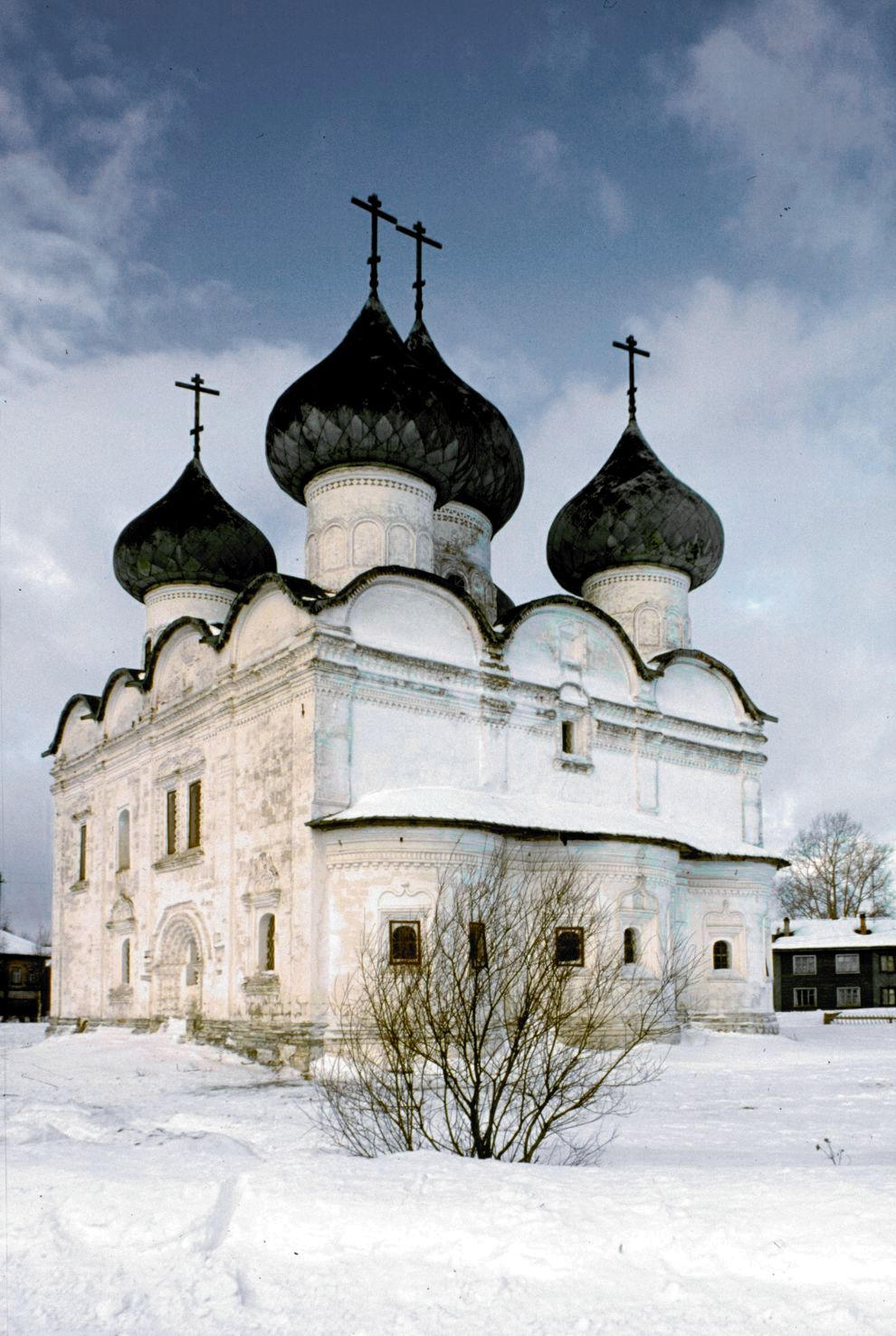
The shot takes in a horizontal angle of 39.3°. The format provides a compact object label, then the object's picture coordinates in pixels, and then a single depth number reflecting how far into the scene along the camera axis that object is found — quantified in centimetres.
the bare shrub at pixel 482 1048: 677
